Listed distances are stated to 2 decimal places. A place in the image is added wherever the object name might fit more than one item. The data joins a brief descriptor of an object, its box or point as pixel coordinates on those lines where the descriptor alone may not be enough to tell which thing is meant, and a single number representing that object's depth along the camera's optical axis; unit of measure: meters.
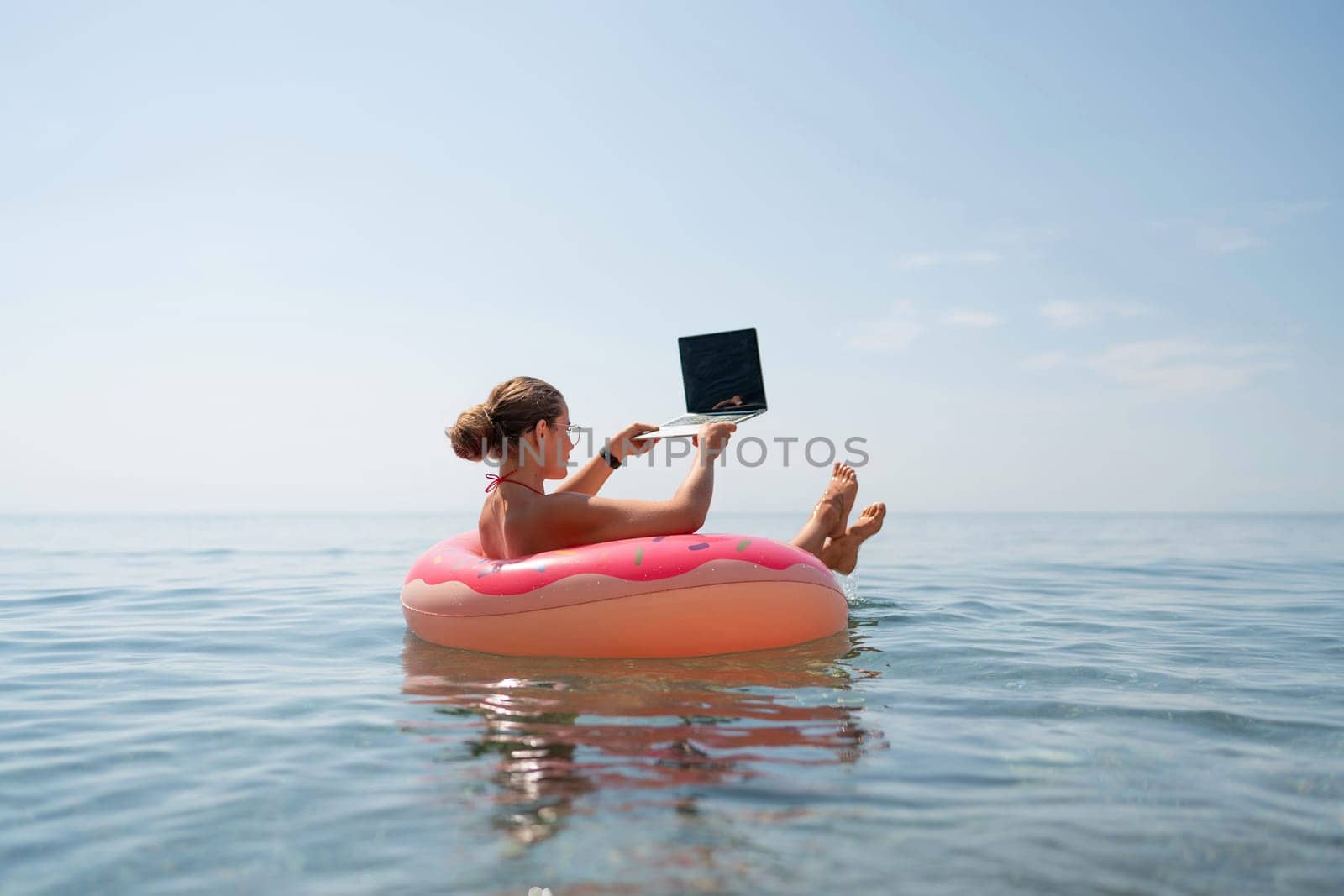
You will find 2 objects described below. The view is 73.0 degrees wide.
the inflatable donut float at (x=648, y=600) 4.45
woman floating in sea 4.71
